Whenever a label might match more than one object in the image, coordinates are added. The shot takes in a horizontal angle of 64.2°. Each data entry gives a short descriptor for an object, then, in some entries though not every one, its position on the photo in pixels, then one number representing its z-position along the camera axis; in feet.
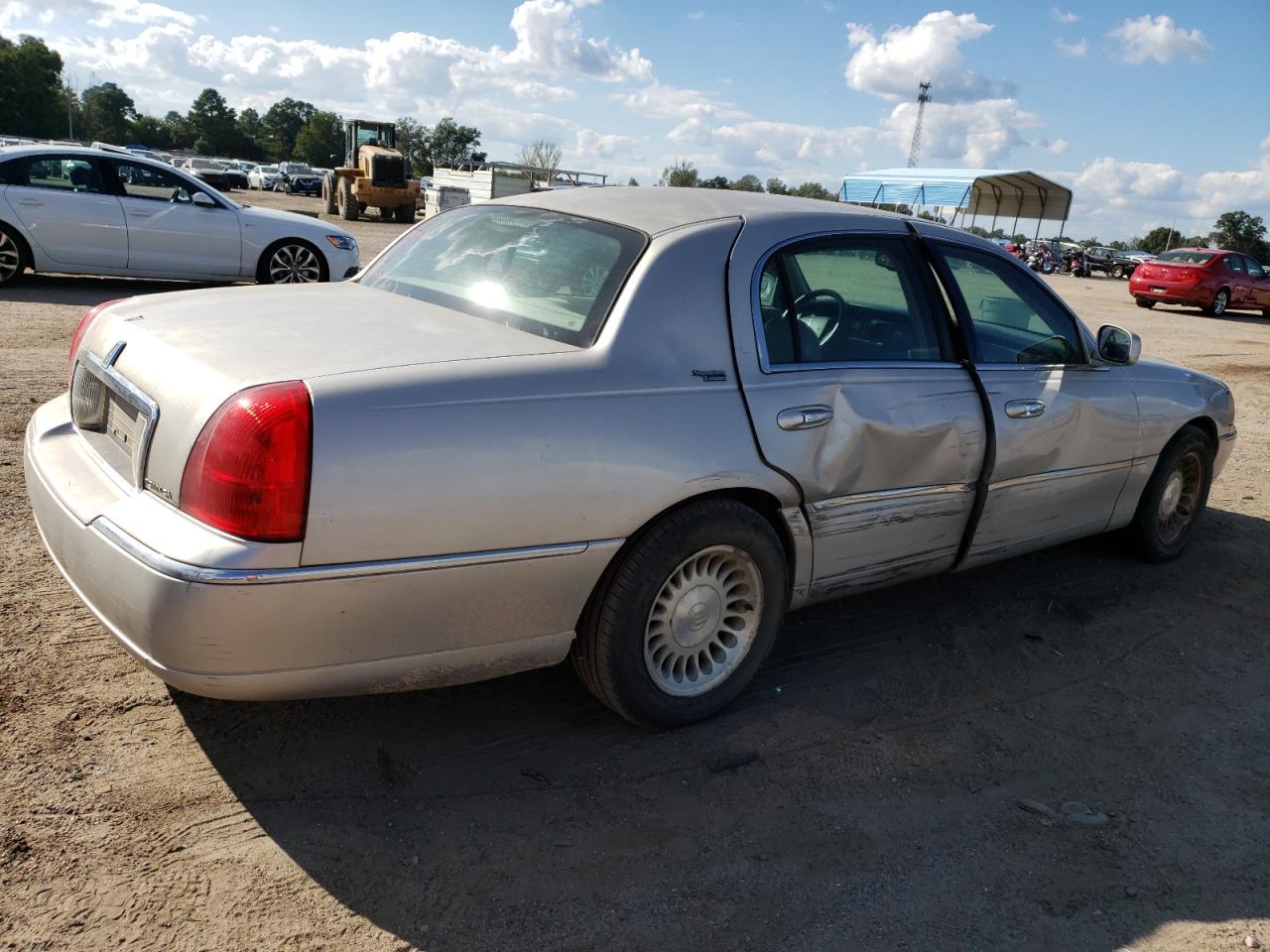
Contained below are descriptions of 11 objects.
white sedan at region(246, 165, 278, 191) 195.21
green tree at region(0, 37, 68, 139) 274.52
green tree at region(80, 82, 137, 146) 353.10
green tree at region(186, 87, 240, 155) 387.34
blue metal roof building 119.85
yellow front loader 110.52
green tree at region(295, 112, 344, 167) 373.61
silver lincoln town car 7.77
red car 75.41
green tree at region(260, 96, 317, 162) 417.90
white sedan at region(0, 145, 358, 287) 34.58
